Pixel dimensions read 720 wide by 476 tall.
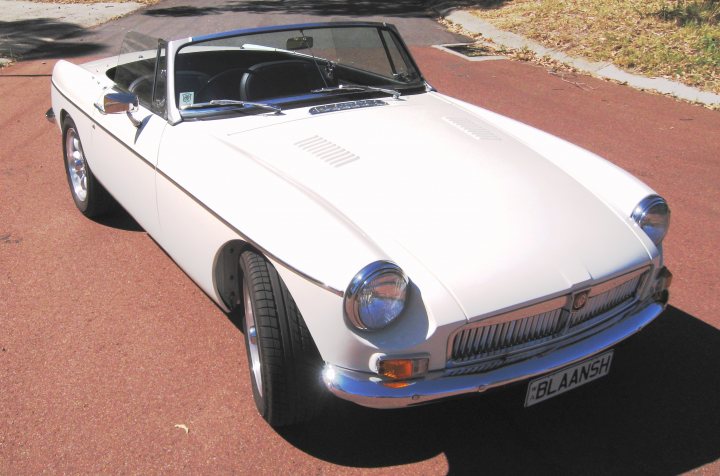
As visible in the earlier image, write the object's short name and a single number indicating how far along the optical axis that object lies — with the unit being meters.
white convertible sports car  2.49
